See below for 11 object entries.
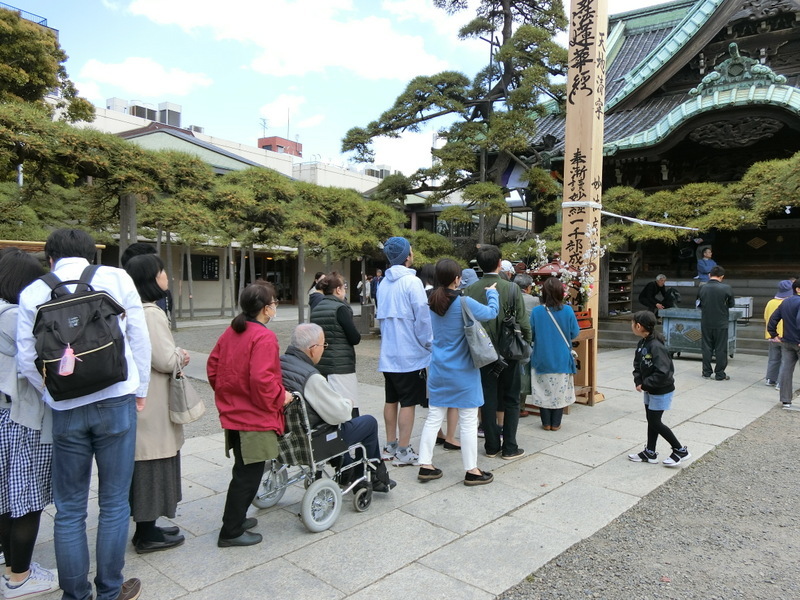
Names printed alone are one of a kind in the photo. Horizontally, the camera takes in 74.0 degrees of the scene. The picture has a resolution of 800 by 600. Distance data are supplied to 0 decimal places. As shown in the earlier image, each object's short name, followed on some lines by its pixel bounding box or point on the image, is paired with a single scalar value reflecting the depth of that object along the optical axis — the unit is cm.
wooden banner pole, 655
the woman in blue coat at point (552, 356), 547
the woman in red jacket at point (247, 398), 295
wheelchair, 320
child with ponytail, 438
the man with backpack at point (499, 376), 446
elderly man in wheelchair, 321
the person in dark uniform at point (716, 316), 825
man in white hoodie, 431
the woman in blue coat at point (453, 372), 399
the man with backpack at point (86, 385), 227
